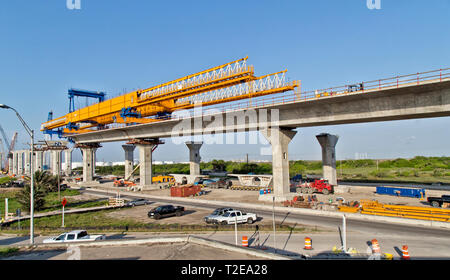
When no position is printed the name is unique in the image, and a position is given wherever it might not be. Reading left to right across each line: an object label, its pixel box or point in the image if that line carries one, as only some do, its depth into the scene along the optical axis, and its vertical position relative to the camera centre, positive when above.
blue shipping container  33.53 -5.75
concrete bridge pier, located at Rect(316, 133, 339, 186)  42.06 -1.05
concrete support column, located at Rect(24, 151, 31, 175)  134.48 -1.53
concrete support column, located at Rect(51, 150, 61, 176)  105.36 -2.27
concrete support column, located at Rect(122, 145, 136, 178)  74.06 -0.89
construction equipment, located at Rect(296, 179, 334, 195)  38.66 -5.42
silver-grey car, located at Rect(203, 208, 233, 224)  23.70 -5.74
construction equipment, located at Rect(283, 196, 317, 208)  28.73 -5.89
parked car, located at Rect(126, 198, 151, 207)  35.64 -6.62
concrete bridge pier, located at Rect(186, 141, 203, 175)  58.78 -0.62
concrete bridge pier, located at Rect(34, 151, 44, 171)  109.81 -1.15
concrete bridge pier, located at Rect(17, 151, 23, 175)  140.12 -2.57
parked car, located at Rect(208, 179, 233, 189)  52.06 -6.36
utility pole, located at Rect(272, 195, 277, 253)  16.13 -5.92
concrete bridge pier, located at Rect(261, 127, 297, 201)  34.10 -1.13
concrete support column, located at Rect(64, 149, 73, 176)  110.46 -1.22
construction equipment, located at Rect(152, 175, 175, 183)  61.42 -5.95
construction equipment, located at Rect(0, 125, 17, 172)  160.19 +7.07
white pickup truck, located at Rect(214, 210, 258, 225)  23.33 -5.88
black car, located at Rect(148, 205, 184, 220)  26.91 -6.05
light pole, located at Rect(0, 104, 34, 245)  17.37 +1.38
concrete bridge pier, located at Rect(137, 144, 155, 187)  52.81 -1.84
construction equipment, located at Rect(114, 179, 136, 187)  60.47 -6.72
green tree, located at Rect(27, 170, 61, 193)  38.51 -3.56
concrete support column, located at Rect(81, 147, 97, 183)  70.78 -2.25
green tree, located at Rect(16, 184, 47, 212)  32.44 -5.13
